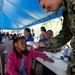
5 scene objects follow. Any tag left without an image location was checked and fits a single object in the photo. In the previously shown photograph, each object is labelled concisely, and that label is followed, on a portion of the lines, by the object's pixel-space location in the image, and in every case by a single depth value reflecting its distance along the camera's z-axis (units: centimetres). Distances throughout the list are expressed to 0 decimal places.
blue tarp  279
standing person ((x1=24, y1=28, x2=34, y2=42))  242
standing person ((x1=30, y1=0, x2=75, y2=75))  61
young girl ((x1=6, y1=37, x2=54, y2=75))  119
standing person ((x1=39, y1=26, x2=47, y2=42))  240
